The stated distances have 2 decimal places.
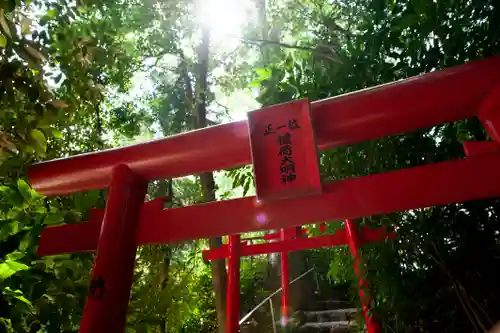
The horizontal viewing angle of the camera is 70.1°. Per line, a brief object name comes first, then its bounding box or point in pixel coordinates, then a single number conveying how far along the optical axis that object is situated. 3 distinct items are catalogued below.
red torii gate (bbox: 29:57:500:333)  1.56
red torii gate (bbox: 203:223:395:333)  3.10
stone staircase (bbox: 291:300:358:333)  6.56
